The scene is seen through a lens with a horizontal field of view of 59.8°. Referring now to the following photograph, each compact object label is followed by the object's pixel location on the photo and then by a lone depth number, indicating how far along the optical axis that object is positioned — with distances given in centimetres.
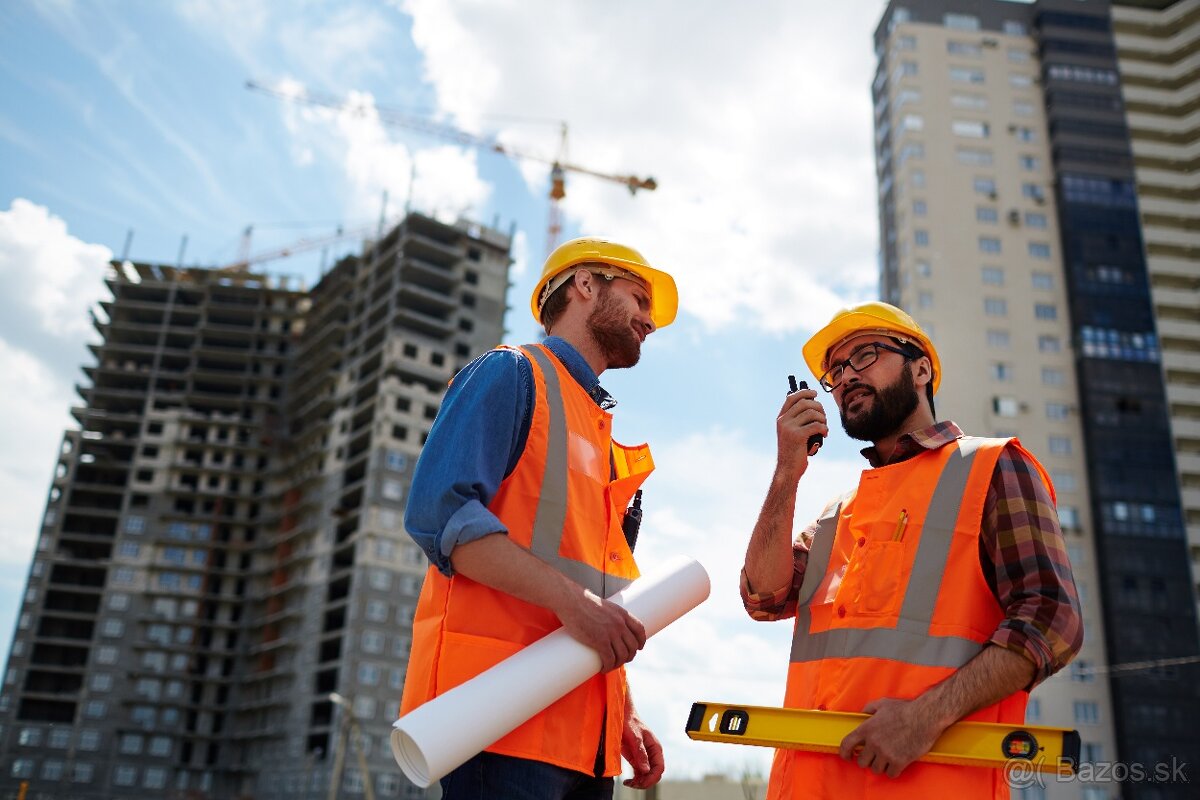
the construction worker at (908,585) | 309
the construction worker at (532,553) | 295
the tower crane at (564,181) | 11219
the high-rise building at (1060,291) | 6222
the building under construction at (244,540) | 7769
